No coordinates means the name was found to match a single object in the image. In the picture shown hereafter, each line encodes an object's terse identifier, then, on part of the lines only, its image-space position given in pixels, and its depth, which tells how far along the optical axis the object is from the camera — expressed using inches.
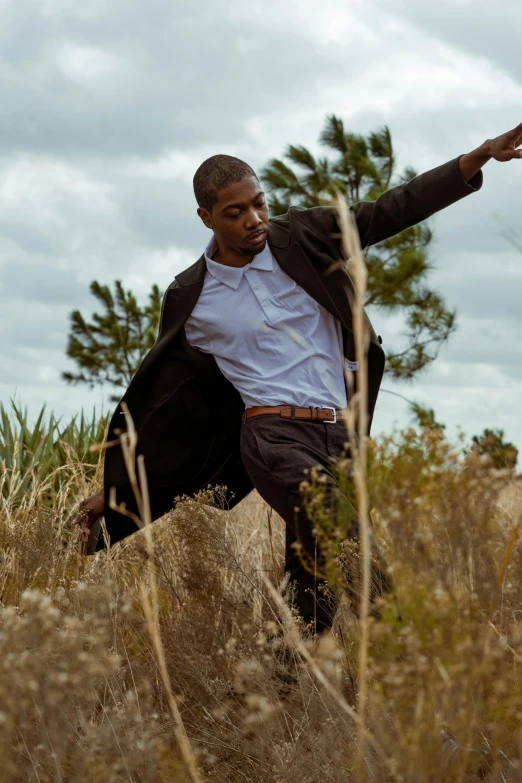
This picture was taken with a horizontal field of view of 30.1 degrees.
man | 156.3
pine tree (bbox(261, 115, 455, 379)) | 872.9
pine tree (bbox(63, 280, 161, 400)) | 1154.0
